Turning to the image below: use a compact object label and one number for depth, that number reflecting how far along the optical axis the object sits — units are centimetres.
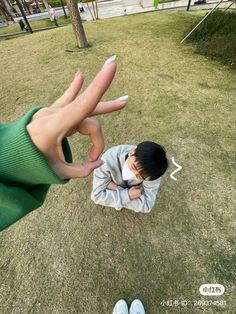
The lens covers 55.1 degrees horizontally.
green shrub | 554
